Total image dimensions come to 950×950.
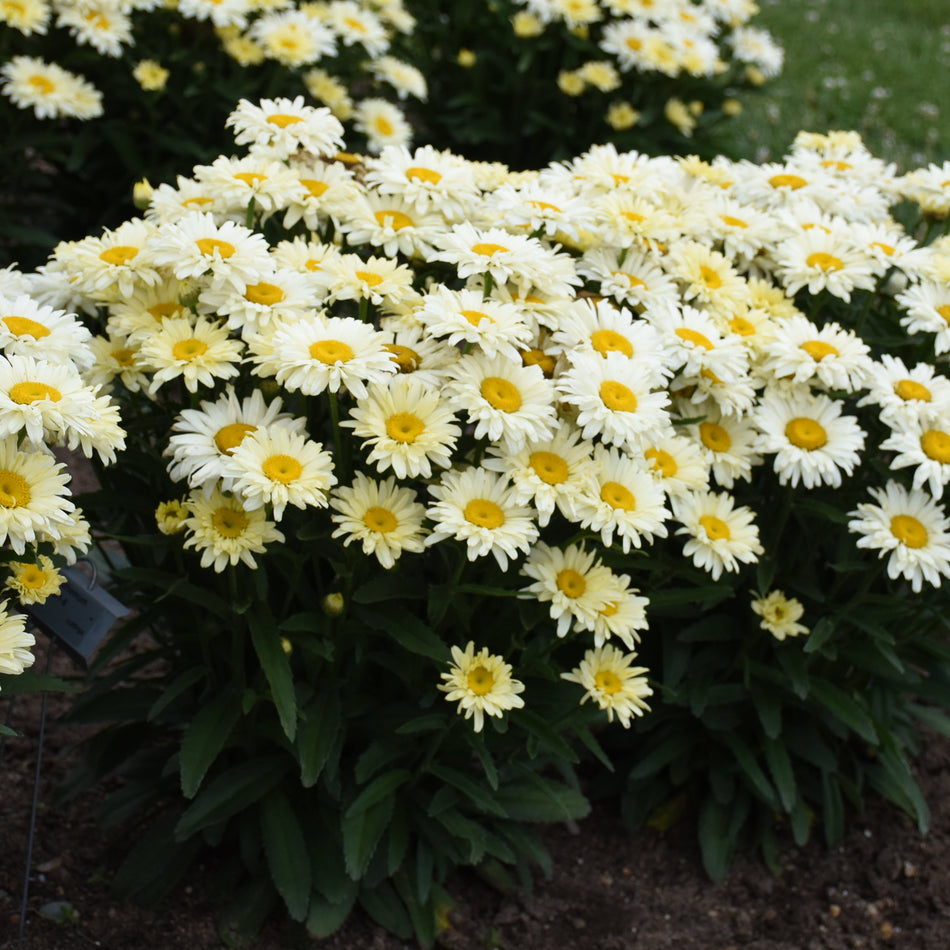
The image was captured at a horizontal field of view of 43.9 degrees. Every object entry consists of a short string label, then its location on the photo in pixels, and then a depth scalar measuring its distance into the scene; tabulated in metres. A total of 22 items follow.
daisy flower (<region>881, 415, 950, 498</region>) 2.46
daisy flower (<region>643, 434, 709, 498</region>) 2.33
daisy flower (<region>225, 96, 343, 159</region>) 2.54
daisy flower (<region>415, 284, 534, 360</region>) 2.07
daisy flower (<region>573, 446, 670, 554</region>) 2.09
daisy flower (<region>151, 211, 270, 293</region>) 2.12
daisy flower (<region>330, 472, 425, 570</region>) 2.04
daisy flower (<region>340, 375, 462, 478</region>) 2.02
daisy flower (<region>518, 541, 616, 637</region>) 2.16
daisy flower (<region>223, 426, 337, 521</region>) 1.91
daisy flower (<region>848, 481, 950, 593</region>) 2.48
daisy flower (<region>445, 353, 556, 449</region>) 2.04
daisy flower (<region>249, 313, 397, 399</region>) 1.98
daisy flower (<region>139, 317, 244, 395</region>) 2.07
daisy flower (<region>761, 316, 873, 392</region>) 2.52
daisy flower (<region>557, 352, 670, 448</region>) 2.08
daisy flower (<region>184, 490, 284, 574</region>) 2.04
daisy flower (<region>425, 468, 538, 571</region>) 2.00
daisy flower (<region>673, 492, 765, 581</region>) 2.43
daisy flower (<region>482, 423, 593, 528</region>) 2.05
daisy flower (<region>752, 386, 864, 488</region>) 2.50
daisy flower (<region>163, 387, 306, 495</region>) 2.04
